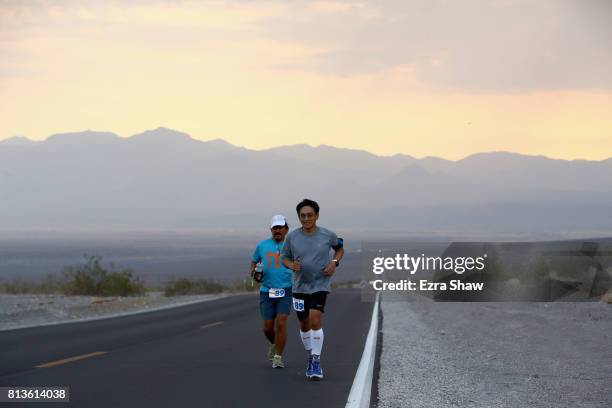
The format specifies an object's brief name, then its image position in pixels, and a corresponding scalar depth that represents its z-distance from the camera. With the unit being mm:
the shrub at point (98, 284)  46250
